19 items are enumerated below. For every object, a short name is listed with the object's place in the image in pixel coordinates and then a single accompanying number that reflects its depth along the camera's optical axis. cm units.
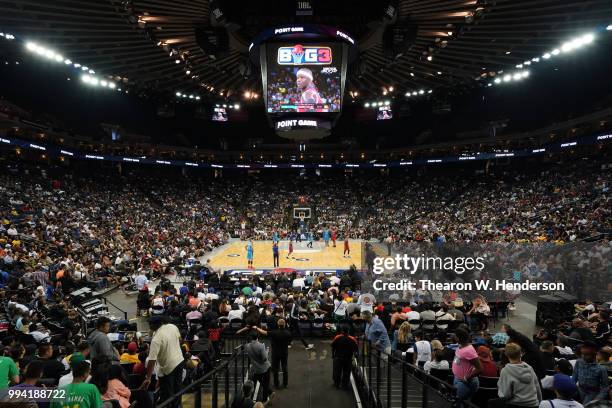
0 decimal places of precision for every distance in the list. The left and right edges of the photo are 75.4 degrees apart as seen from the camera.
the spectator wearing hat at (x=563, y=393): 394
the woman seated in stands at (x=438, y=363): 641
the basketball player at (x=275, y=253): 2255
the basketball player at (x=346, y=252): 2550
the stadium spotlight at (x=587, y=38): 2223
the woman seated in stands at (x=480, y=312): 1095
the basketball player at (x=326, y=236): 2997
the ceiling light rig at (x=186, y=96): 3683
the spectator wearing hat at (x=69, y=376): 552
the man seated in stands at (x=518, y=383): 446
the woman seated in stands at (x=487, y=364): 549
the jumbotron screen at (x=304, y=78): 2002
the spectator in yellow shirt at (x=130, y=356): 723
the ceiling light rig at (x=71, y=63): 2349
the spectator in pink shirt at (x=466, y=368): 536
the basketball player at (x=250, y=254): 2203
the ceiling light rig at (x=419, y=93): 3519
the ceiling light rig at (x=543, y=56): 2278
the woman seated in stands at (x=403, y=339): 819
